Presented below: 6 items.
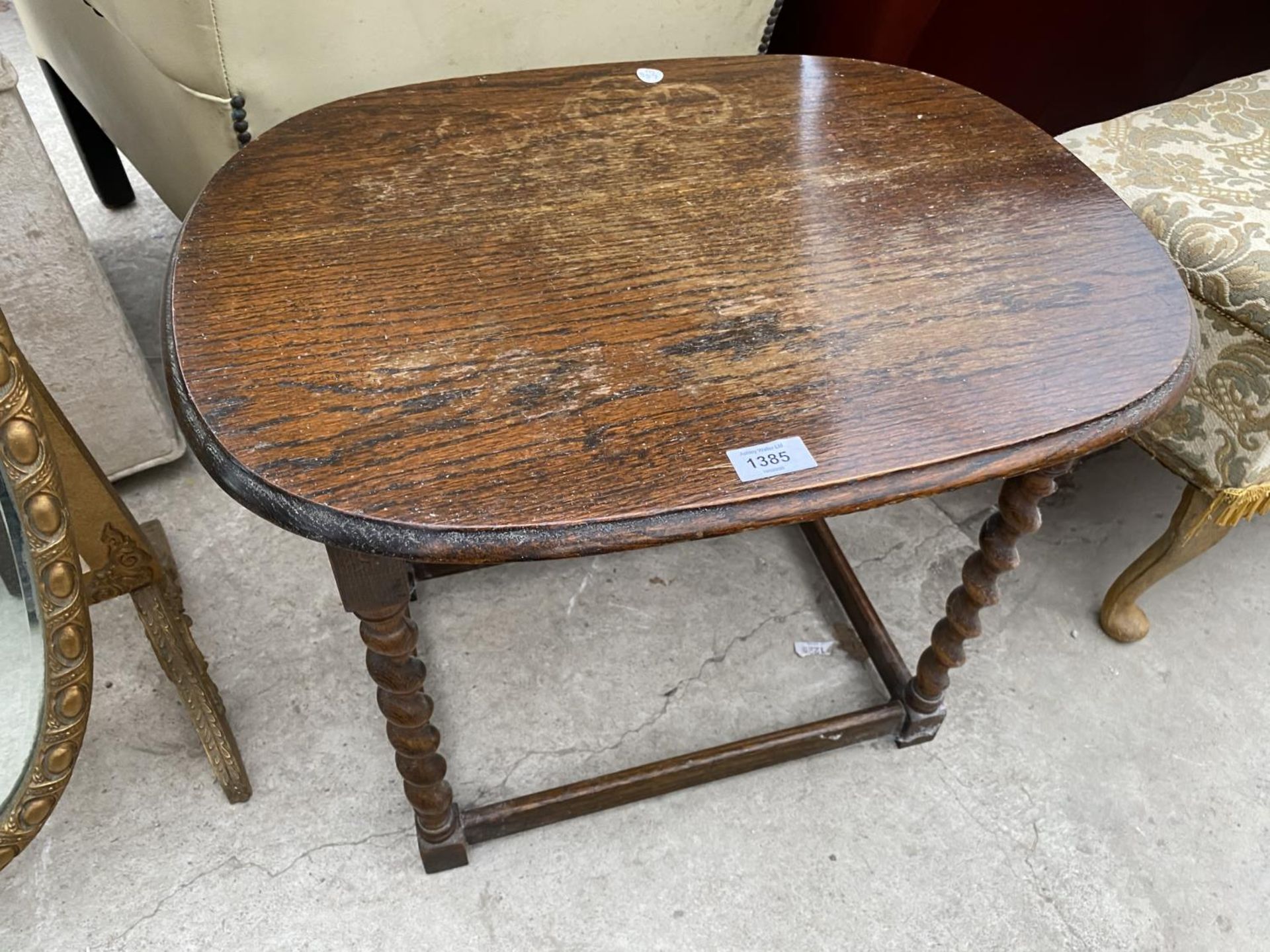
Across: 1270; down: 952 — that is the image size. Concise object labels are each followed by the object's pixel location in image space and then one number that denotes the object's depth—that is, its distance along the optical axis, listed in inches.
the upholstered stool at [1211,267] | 40.1
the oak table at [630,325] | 24.7
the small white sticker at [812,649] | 49.3
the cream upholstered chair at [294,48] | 41.0
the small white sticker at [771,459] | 25.1
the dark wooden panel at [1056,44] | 54.0
